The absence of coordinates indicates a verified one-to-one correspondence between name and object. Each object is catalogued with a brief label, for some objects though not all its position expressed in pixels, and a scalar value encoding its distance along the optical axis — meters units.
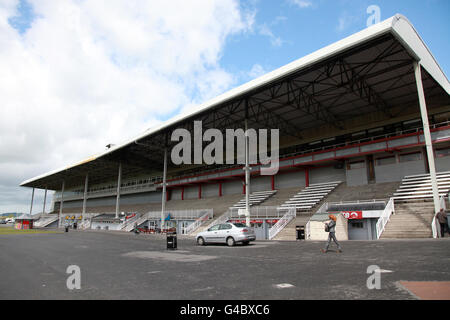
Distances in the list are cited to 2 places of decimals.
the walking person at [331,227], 12.59
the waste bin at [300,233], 20.50
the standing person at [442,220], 15.98
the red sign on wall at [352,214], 20.40
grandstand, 20.89
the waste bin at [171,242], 15.88
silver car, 17.50
